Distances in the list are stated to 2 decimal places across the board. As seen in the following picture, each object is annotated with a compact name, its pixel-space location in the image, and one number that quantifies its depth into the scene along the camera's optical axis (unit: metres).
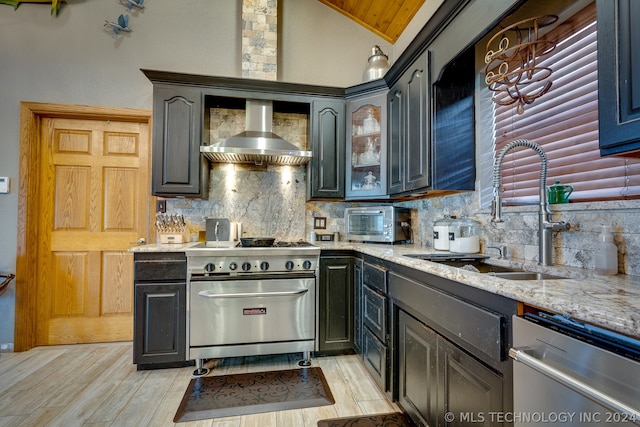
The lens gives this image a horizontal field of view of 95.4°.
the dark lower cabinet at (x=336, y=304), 2.40
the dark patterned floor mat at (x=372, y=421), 1.64
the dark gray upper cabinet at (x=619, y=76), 0.81
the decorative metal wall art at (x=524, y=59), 1.38
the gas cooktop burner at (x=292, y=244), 2.45
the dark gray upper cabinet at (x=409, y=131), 2.05
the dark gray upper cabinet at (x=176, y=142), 2.50
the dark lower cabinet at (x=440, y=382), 1.01
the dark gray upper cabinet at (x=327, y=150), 2.76
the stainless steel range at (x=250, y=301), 2.21
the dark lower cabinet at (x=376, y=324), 1.83
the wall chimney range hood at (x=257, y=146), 2.45
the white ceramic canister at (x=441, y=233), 2.08
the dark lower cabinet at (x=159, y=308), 2.15
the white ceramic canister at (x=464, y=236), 1.90
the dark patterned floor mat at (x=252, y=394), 1.76
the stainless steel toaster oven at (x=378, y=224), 2.56
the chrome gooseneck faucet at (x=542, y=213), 1.36
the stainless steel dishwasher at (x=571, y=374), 0.60
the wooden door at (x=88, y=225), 2.70
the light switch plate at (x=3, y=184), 2.53
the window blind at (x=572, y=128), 1.33
